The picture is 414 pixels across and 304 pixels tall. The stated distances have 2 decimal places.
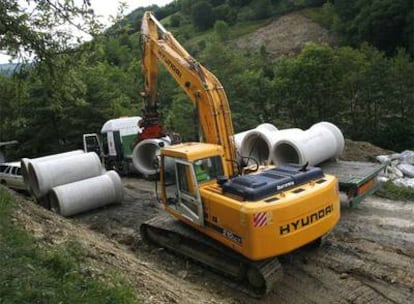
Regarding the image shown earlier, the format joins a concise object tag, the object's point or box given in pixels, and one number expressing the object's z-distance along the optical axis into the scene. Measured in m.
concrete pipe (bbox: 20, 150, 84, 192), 14.31
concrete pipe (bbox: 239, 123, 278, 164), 14.08
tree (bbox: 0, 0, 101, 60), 8.08
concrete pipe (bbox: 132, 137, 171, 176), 16.48
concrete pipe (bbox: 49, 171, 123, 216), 13.14
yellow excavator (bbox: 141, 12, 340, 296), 7.69
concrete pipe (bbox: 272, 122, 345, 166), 12.53
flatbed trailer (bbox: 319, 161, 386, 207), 11.12
